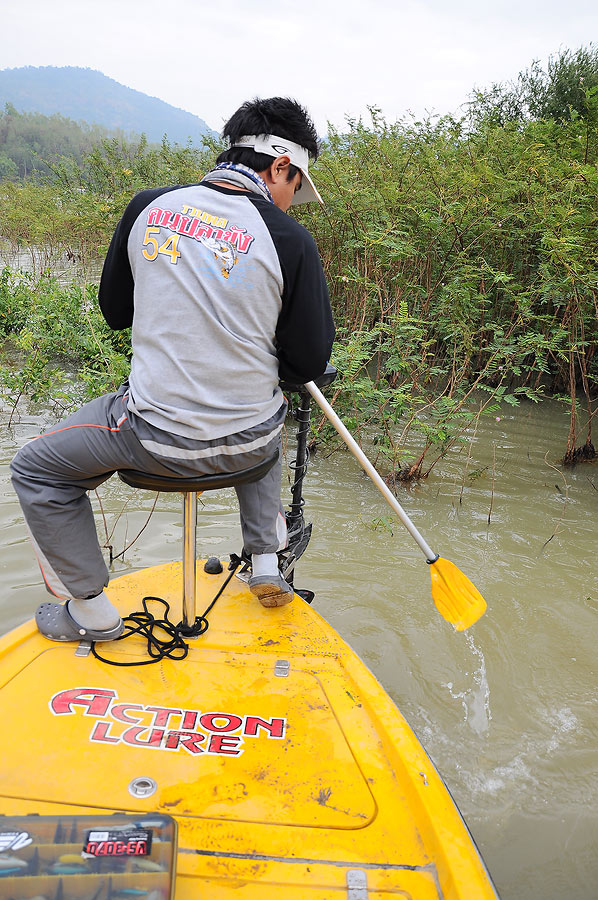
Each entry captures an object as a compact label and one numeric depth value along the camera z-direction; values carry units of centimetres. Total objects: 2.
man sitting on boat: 171
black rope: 202
